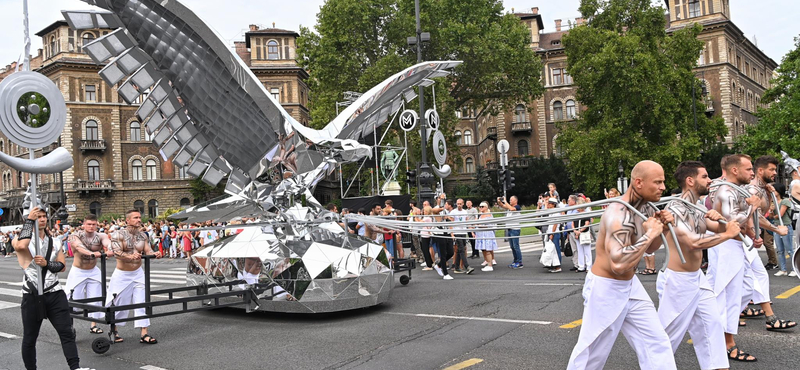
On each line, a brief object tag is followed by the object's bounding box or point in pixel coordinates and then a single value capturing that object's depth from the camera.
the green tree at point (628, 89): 38.28
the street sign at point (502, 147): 20.30
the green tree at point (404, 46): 37.20
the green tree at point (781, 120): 39.34
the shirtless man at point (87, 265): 8.50
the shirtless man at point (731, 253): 5.54
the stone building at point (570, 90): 57.62
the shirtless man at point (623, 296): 4.11
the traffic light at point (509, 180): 20.50
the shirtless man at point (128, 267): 8.03
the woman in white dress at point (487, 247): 14.60
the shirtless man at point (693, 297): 4.68
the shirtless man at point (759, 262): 6.39
